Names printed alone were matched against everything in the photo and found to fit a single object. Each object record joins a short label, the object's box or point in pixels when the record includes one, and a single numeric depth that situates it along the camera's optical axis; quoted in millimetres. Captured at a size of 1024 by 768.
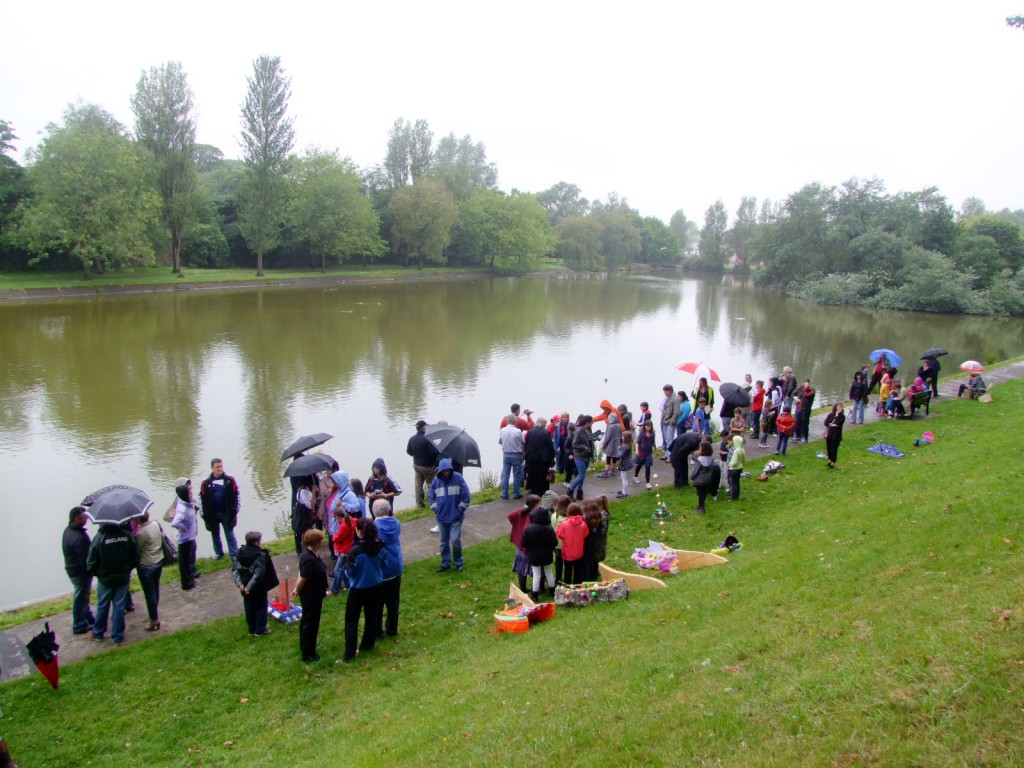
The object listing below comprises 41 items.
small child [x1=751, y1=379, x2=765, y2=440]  17125
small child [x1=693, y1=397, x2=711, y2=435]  16500
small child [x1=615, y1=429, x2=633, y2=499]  13406
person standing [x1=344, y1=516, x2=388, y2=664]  7520
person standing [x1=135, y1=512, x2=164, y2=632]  8219
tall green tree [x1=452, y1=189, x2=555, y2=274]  85856
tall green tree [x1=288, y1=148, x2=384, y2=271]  66938
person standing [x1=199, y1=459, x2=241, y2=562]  10086
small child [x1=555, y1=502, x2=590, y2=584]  8875
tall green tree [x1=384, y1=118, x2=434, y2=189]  84875
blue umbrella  19828
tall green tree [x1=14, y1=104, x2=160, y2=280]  45281
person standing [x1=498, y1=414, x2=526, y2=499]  12828
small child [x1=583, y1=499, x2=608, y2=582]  8953
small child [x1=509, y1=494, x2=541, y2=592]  9250
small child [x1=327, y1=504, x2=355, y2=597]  8523
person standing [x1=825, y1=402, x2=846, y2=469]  14180
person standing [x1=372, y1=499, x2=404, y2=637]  7805
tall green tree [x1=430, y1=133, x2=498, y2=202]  105375
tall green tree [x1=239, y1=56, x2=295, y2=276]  59625
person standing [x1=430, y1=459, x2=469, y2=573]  9742
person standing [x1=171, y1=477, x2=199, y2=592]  9266
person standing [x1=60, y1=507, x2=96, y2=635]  7895
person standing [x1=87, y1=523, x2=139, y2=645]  7789
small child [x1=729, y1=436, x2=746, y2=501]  12727
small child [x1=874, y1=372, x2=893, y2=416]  18891
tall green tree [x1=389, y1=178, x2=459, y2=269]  75562
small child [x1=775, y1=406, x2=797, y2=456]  15147
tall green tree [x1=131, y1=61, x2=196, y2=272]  52438
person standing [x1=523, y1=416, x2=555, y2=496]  12375
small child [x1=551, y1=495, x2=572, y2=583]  9344
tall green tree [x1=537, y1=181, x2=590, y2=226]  148750
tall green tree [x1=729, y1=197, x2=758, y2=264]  130875
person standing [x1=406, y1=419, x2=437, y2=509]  12094
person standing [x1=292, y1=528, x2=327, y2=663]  7328
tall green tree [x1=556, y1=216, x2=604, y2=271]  100812
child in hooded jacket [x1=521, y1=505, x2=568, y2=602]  8734
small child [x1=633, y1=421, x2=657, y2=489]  13438
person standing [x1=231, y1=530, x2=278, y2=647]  7867
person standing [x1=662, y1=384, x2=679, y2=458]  16094
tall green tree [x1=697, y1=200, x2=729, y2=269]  131750
